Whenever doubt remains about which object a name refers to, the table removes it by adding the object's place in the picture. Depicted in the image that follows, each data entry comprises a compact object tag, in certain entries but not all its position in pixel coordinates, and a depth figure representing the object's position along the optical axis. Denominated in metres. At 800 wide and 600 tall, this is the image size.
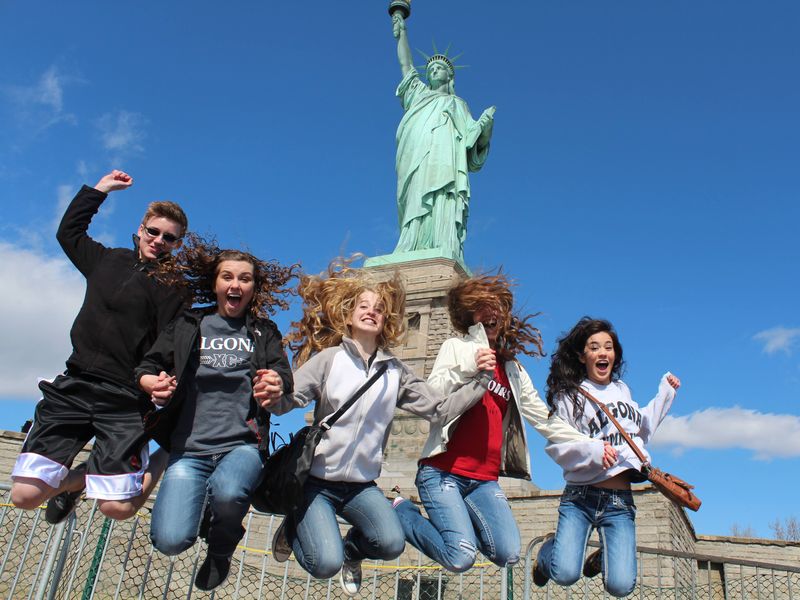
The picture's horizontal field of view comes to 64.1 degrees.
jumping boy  3.48
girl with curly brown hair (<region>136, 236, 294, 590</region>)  3.38
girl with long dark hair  4.18
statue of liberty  18.06
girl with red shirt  3.95
